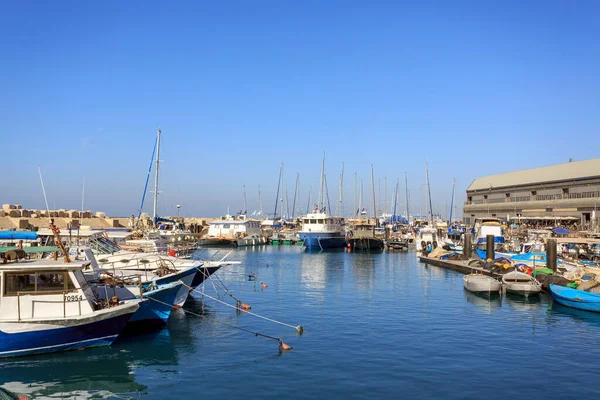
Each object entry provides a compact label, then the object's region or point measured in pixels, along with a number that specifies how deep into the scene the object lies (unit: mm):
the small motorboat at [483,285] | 36250
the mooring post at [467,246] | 60375
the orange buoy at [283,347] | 21009
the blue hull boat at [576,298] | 29172
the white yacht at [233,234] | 96625
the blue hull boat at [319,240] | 85750
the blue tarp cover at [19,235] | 34922
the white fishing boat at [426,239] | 75375
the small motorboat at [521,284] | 34562
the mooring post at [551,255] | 40375
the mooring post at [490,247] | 52472
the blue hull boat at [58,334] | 18453
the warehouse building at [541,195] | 74062
